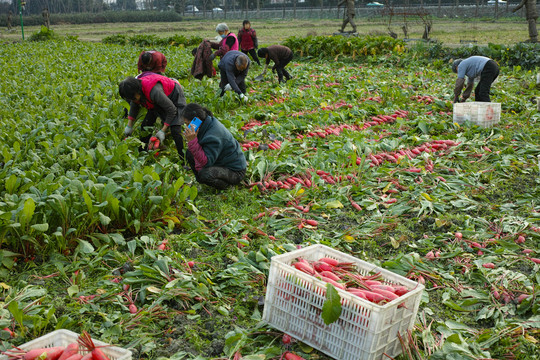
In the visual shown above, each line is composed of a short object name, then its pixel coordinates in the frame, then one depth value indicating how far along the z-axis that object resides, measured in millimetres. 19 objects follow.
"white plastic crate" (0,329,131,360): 2717
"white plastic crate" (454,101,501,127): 8492
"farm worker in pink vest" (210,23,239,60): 11688
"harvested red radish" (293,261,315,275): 3373
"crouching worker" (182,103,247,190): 5645
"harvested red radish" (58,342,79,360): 2727
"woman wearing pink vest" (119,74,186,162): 6304
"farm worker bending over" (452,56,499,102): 9078
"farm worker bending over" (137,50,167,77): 7211
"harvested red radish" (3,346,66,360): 2715
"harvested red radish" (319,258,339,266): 3568
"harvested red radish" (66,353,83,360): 2682
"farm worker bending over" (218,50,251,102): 9820
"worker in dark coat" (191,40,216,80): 12141
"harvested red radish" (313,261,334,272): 3502
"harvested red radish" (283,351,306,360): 3133
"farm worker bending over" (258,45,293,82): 12289
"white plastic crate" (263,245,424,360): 2939
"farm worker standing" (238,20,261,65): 14344
